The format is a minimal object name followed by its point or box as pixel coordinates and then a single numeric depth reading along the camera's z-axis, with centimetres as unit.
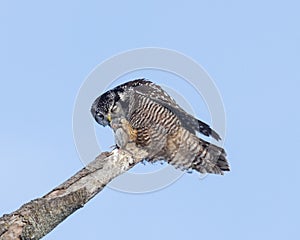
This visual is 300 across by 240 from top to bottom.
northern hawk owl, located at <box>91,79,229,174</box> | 1947
